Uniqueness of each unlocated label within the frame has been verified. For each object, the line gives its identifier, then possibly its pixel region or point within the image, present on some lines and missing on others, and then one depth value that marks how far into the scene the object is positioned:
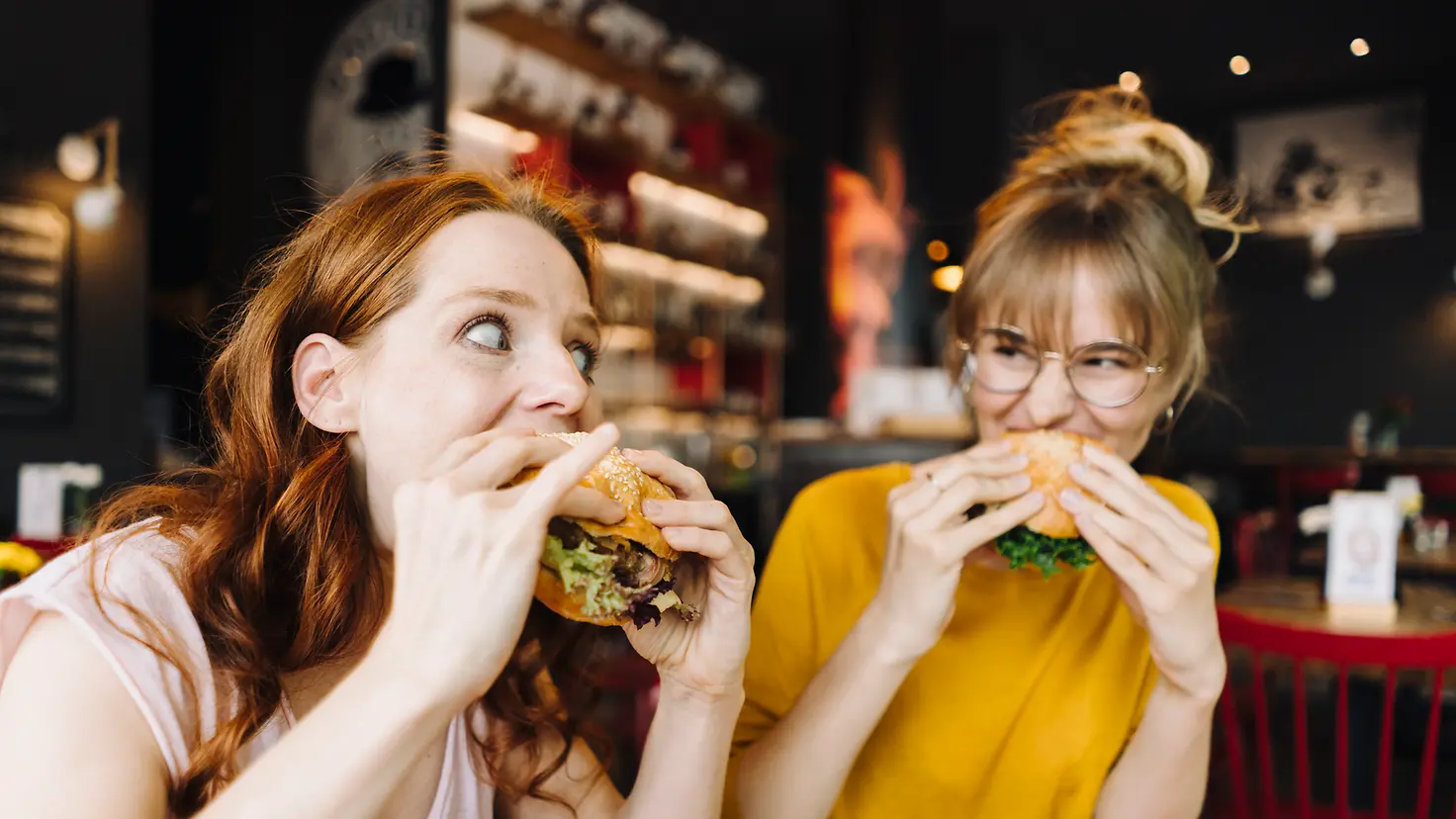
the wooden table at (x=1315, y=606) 2.34
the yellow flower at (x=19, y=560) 2.02
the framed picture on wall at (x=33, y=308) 3.80
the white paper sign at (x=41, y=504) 3.22
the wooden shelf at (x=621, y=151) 5.88
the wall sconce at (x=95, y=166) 3.90
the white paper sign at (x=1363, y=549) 2.69
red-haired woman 0.81
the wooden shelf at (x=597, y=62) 5.84
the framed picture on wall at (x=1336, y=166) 5.81
